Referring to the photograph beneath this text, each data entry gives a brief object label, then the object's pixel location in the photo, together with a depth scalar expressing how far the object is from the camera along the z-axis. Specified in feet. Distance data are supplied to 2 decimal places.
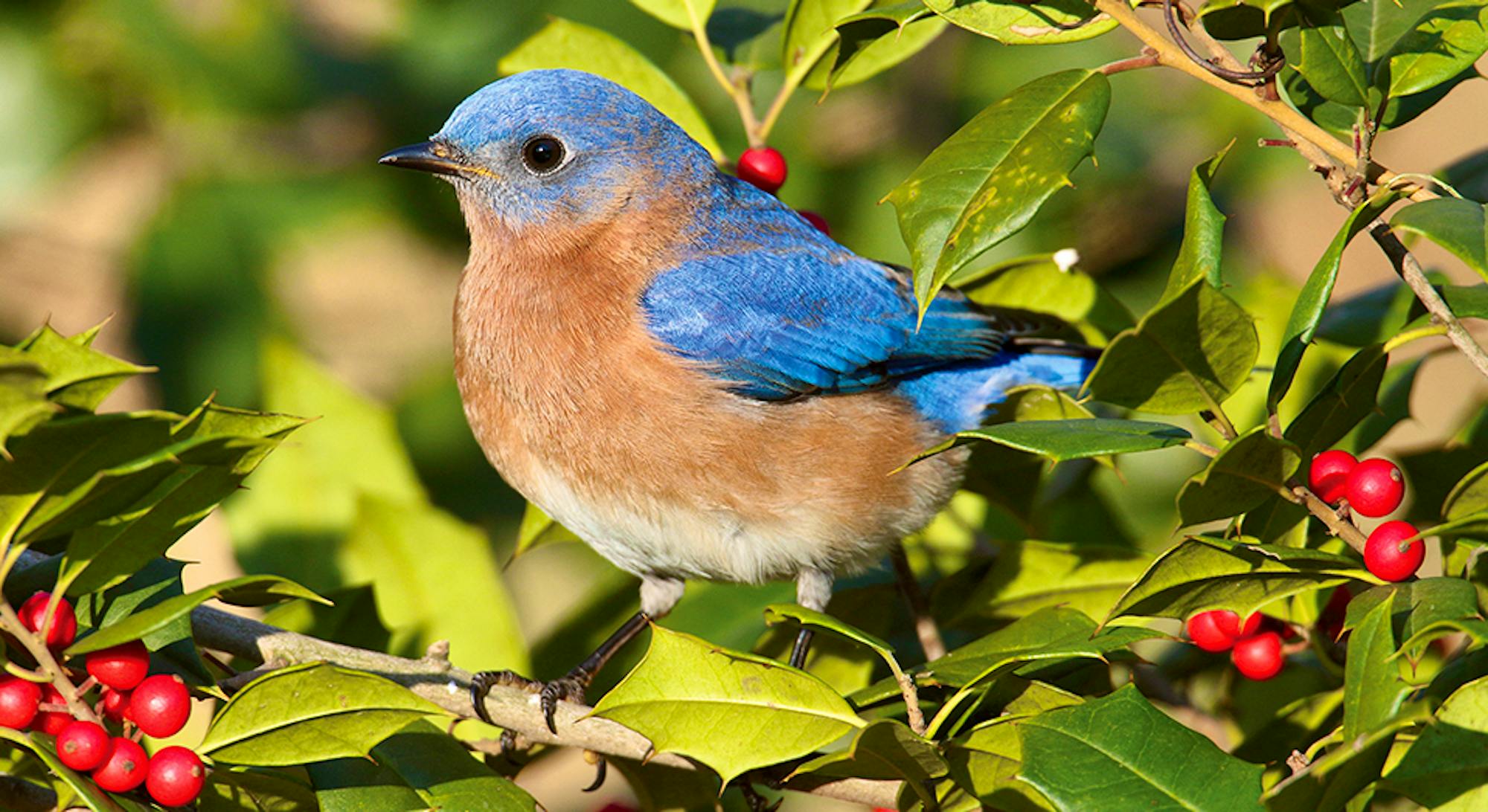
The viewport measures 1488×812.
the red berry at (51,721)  14.80
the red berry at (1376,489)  15.66
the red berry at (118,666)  14.82
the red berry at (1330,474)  16.57
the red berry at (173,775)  14.35
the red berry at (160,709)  14.64
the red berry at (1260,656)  18.83
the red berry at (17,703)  14.11
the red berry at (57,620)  14.83
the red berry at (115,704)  15.08
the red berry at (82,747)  14.28
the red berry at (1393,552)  14.74
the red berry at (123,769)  14.47
